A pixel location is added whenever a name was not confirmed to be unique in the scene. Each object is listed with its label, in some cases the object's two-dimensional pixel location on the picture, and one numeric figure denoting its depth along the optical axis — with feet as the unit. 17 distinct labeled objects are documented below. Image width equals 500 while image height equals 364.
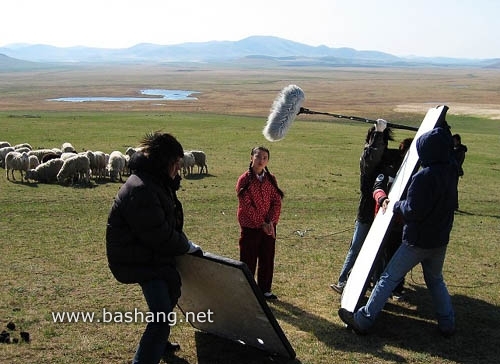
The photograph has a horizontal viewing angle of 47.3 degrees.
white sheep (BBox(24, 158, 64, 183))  63.87
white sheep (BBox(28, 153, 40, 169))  67.87
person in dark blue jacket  22.00
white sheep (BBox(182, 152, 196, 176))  70.15
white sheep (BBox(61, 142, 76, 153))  76.76
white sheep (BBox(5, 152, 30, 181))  66.54
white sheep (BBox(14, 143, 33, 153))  78.99
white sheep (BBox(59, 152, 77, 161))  67.90
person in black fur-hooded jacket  17.16
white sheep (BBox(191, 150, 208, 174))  72.34
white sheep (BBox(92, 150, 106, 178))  67.97
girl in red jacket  26.81
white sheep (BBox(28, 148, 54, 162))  72.34
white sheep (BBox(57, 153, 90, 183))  62.95
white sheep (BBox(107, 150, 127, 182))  67.21
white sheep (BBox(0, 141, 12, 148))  81.88
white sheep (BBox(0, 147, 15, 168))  74.64
